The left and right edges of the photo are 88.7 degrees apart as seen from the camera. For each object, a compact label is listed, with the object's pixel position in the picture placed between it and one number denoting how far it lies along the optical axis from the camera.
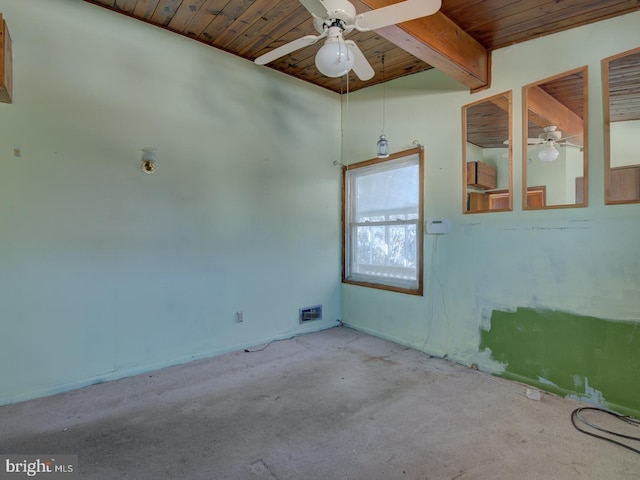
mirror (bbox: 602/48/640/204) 2.21
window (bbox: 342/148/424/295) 3.52
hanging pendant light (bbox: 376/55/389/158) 3.28
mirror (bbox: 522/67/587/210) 2.41
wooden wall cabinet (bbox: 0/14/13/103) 2.05
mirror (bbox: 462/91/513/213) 2.82
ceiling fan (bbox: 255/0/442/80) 1.66
